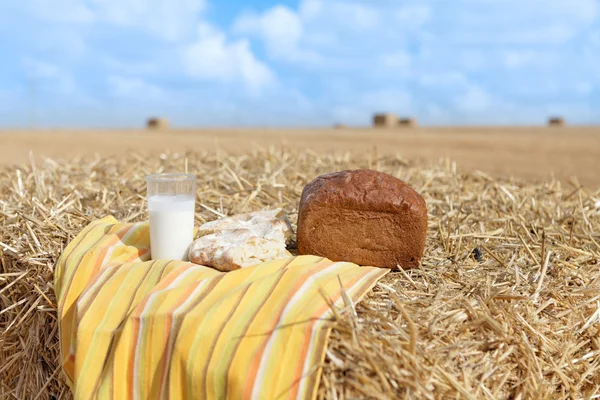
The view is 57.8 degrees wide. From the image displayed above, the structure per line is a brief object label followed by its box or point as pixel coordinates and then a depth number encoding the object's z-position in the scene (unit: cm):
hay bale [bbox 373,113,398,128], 2177
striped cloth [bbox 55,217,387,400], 190
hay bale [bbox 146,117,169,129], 2091
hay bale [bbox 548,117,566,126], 2189
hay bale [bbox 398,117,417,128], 2147
